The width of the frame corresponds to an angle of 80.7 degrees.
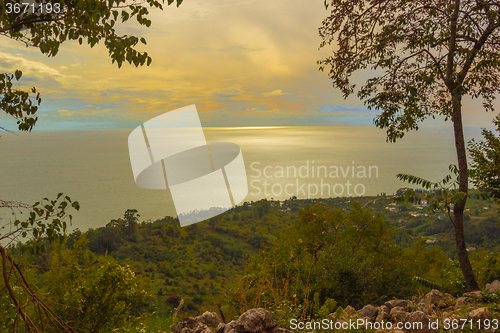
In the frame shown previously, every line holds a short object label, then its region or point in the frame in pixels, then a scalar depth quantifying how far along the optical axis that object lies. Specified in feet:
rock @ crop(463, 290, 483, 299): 13.20
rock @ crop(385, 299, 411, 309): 12.82
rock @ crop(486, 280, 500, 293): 15.19
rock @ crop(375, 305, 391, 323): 11.48
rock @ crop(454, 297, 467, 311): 12.25
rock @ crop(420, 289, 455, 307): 13.29
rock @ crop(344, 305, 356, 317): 12.76
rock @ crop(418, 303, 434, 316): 11.57
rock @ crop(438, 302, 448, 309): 12.95
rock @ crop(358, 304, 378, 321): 12.32
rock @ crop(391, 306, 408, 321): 10.84
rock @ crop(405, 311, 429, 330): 9.77
